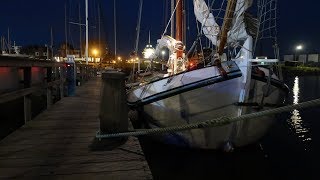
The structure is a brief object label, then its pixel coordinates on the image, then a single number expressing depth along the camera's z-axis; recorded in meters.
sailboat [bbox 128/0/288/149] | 4.63
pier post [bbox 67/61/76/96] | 7.96
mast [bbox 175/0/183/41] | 6.82
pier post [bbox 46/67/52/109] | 5.45
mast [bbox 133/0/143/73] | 8.27
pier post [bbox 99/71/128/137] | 3.06
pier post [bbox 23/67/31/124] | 3.88
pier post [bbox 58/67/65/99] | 6.39
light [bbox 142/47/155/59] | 9.25
